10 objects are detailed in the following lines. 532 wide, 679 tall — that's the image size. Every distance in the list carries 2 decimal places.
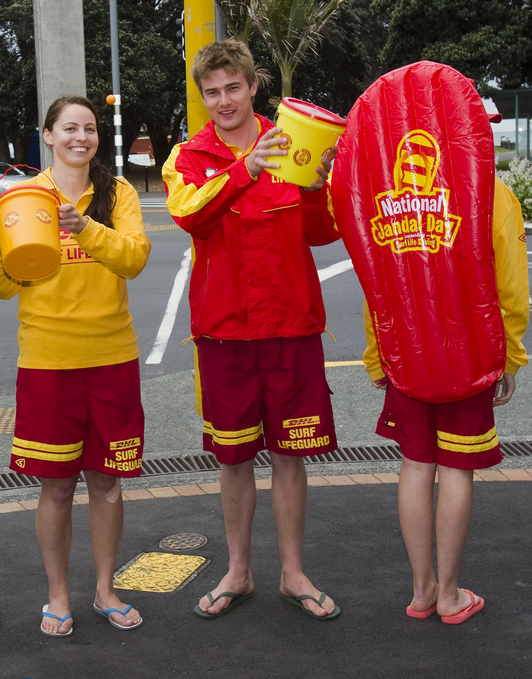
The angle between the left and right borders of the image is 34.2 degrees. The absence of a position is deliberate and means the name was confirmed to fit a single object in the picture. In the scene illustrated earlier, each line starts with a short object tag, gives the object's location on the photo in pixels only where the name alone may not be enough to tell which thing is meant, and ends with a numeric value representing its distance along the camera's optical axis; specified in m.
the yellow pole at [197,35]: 5.14
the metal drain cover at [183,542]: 3.87
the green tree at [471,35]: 28.44
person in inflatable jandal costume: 2.80
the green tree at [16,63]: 31.39
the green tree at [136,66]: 31.00
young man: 3.13
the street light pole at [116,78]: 21.27
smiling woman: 3.03
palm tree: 21.55
